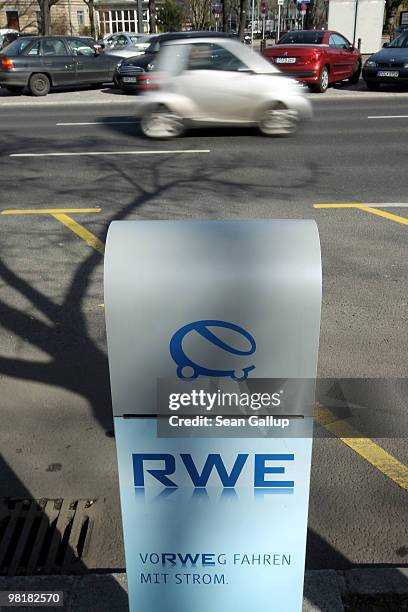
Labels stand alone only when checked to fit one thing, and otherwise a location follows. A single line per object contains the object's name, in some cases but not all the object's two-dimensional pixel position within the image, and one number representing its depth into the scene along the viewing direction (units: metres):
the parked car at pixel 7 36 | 38.55
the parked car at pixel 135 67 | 17.86
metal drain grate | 2.75
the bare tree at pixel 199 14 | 55.16
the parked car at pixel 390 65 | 18.06
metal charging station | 1.54
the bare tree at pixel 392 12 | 41.09
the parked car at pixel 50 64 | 18.34
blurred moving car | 11.77
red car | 17.52
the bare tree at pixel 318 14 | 30.44
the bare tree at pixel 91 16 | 47.18
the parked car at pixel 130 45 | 21.76
